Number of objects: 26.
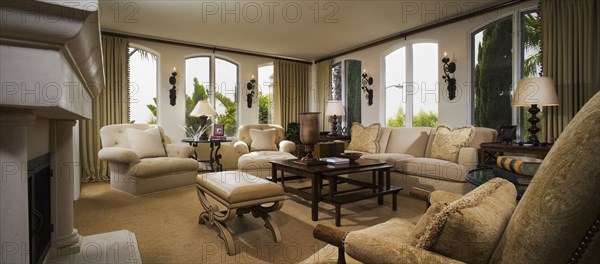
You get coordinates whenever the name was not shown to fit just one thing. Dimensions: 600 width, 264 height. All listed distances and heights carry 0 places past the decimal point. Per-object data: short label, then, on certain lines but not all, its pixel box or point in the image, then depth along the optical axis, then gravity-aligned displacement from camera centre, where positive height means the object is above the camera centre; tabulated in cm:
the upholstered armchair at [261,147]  410 -31
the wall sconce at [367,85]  572 +82
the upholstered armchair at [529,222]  54 -21
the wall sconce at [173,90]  529 +68
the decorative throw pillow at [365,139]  456 -18
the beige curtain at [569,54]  304 +76
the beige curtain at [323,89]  654 +87
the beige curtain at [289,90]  643 +85
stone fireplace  63 +14
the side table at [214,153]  486 -44
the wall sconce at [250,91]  616 +77
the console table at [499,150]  291 -24
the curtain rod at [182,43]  472 +151
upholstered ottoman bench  205 -49
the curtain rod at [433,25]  380 +154
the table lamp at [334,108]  530 +35
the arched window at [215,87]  560 +81
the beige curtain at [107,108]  448 +33
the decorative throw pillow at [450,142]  349 -18
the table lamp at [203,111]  494 +29
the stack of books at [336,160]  313 -35
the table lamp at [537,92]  291 +33
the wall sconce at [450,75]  438 +76
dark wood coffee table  269 -55
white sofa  328 -40
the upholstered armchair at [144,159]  357 -39
